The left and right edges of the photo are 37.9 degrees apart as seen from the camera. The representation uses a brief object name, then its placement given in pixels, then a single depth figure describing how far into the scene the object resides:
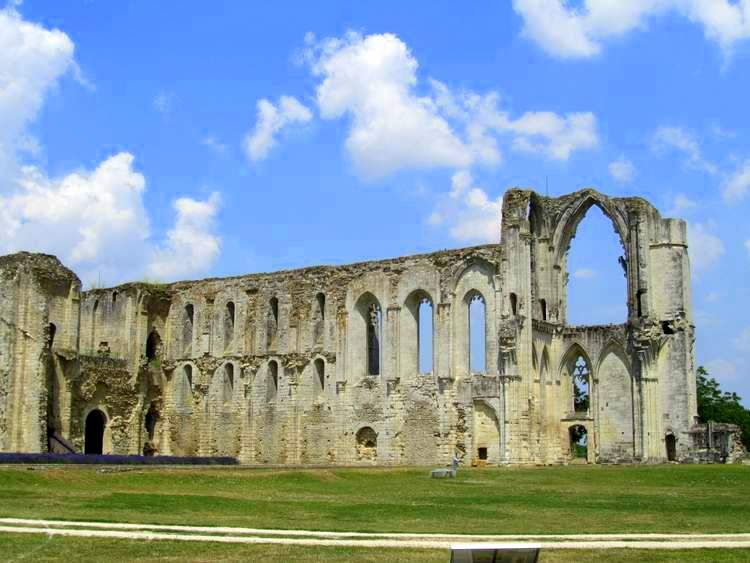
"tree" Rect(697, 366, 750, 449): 65.44
